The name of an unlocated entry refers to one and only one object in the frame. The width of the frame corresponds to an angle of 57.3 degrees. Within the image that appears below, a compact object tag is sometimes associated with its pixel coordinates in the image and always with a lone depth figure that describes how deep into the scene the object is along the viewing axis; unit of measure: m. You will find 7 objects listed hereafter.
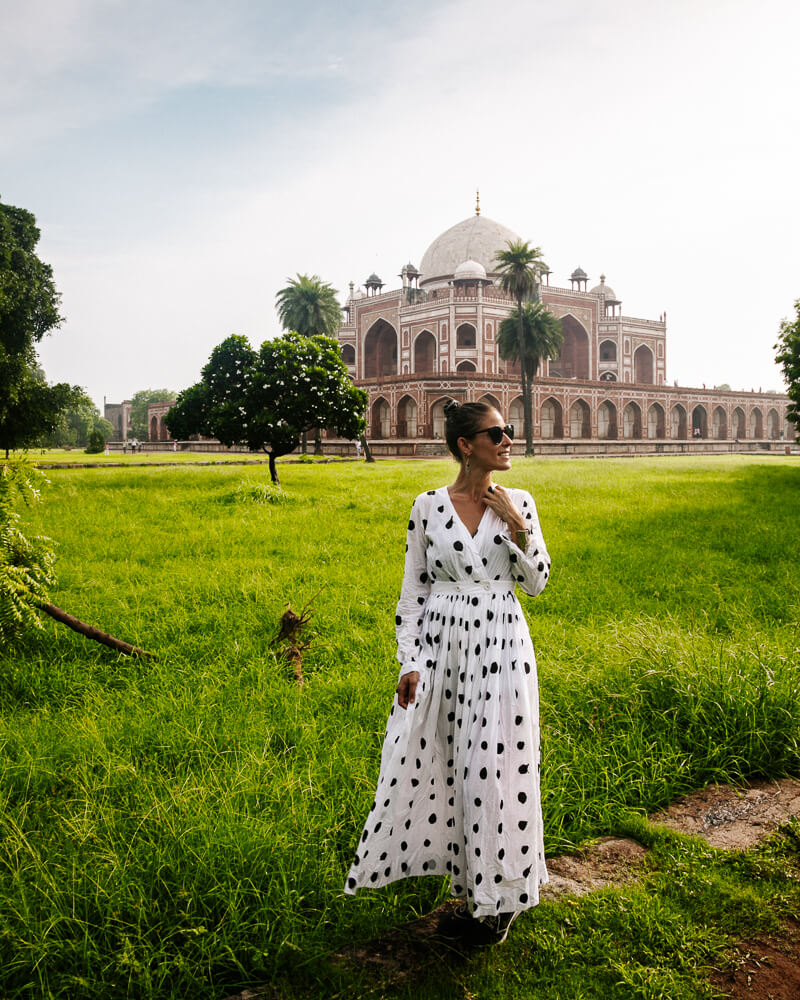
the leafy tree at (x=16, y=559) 3.78
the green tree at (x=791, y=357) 16.38
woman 2.02
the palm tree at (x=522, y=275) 32.19
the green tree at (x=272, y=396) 15.20
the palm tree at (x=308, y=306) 39.78
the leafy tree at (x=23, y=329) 15.94
